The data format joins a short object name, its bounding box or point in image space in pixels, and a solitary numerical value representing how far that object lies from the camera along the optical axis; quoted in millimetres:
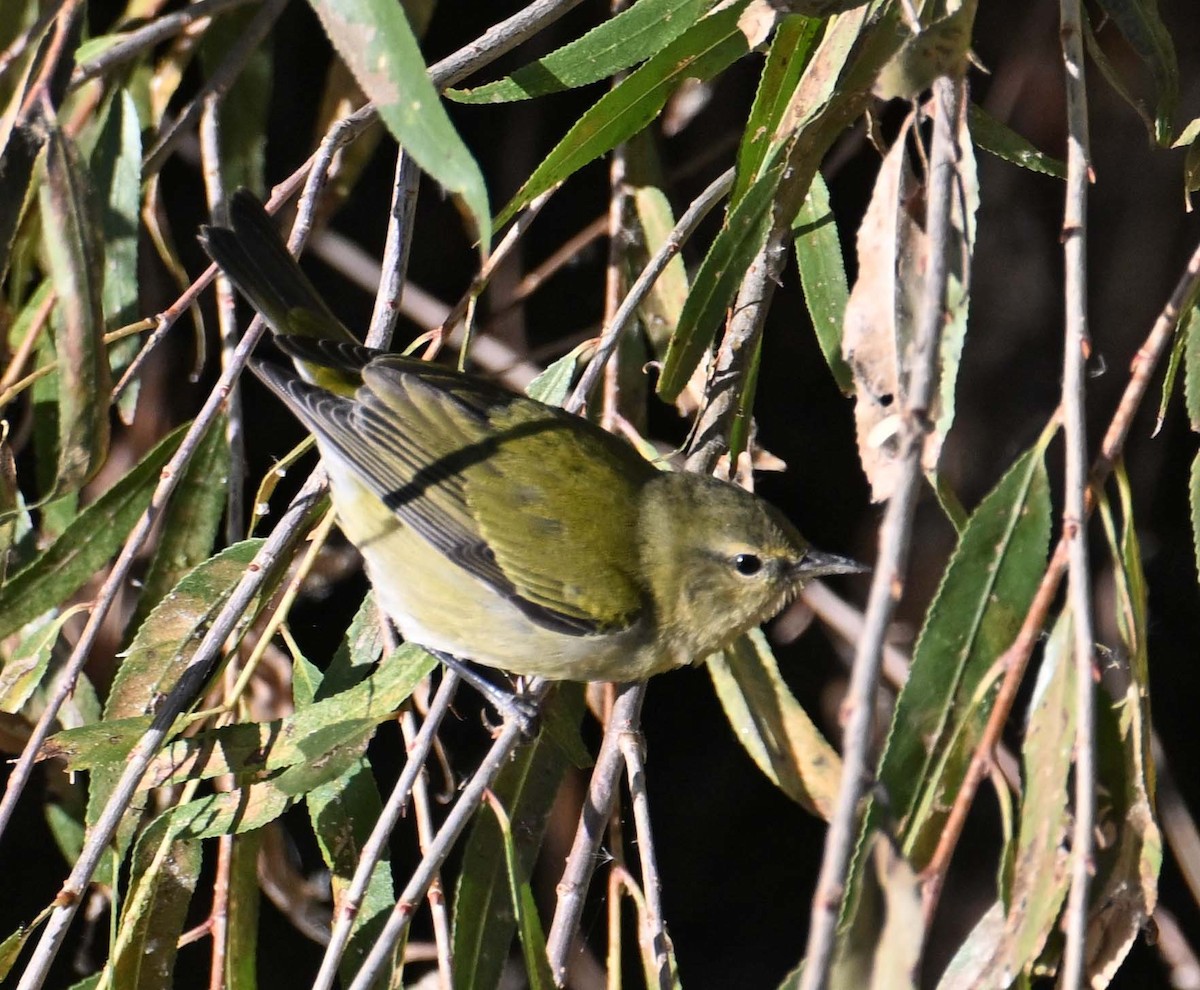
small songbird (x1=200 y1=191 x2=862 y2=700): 5008
